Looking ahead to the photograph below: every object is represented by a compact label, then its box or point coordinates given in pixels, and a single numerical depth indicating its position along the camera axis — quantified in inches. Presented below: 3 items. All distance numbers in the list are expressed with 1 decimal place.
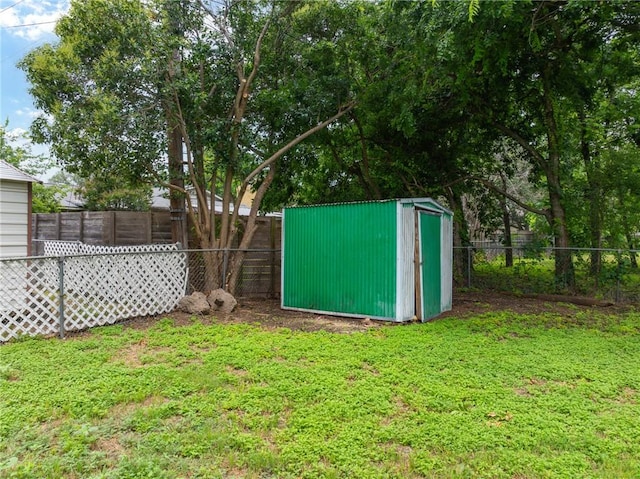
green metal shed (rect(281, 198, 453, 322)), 215.0
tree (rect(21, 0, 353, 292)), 209.2
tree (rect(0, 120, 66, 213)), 474.6
